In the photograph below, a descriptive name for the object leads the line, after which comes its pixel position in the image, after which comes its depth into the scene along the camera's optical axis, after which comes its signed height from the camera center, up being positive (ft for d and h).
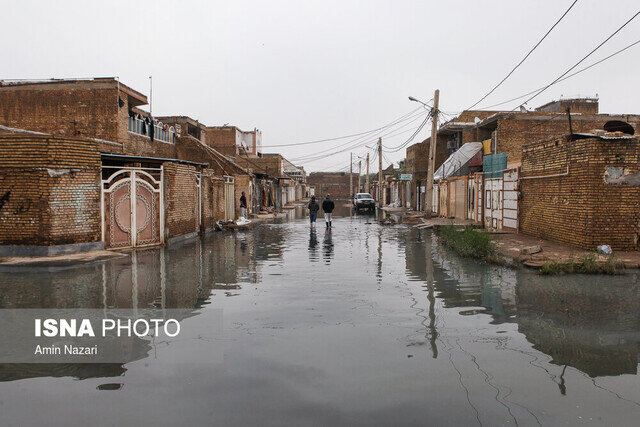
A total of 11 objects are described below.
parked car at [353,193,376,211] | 143.95 -0.89
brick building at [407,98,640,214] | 95.91 +15.92
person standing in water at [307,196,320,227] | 81.41 -1.47
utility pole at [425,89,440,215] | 88.64 +13.62
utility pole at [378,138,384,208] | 169.72 +13.98
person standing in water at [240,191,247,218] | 91.40 -1.03
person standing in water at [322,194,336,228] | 80.89 -1.30
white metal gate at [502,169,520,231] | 59.71 +0.02
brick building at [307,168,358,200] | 353.72 +11.83
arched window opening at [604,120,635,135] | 45.16 +6.67
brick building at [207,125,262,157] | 165.27 +20.99
